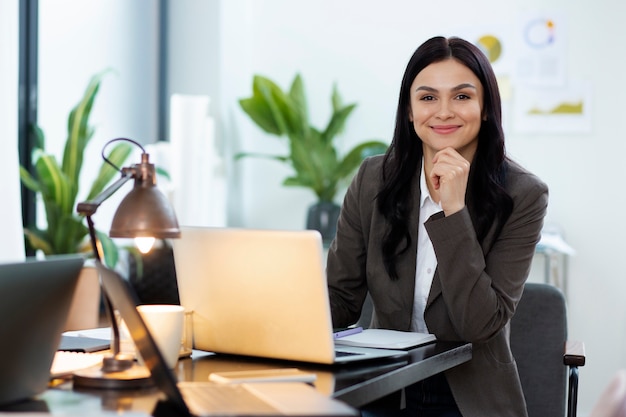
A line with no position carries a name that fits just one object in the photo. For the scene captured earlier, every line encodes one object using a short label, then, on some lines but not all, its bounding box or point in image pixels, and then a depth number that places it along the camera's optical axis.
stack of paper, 2.42
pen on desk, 2.48
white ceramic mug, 2.25
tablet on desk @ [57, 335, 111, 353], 2.39
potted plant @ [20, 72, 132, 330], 3.92
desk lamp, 2.15
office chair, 2.78
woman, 2.57
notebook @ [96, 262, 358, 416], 1.95
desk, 2.06
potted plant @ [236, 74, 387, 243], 4.66
